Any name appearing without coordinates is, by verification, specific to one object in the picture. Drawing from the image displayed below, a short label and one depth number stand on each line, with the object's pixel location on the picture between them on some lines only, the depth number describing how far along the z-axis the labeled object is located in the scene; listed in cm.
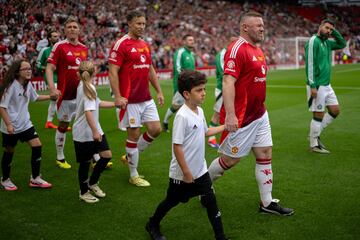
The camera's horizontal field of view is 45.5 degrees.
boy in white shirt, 386
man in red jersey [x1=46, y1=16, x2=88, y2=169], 679
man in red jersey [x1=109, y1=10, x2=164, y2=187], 595
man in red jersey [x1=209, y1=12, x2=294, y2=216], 464
